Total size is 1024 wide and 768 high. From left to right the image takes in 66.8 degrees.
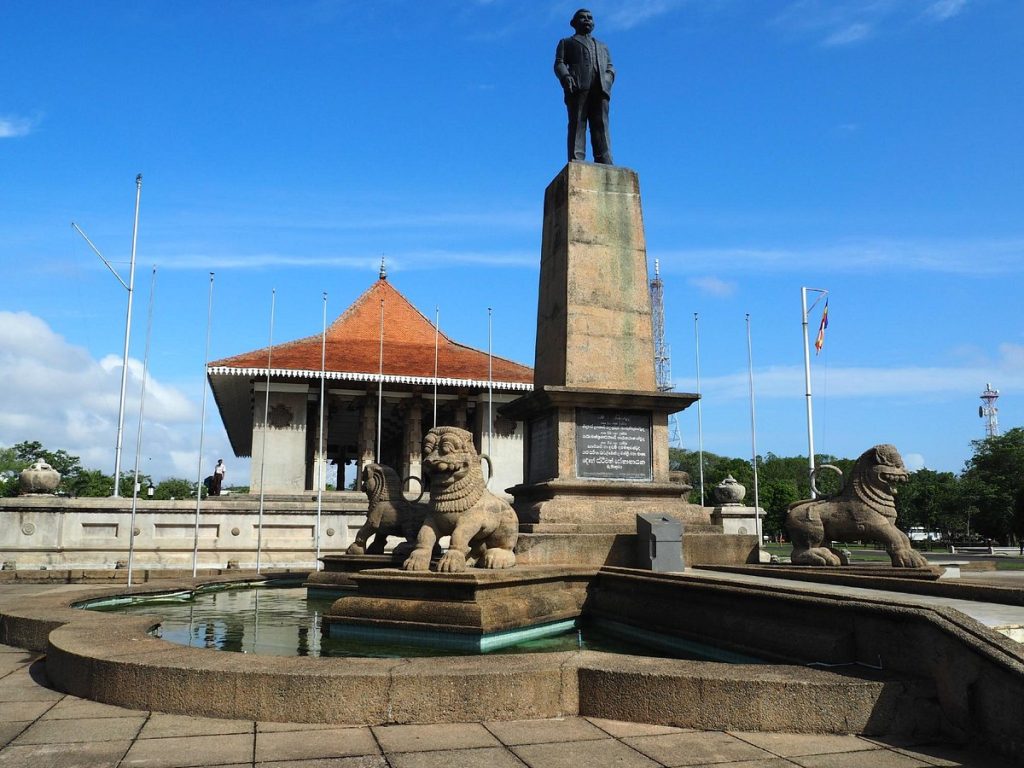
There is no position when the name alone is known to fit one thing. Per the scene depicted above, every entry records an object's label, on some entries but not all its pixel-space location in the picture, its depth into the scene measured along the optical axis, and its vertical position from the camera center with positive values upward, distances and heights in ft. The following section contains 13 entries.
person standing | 84.94 +0.37
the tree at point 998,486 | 137.28 -0.14
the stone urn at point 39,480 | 54.08 +0.02
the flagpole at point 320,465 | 60.30 +1.68
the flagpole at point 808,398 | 76.17 +8.88
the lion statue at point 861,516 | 26.18 -1.08
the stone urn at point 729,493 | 68.80 -0.79
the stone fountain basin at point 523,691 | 11.96 -3.30
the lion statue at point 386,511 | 30.89 -1.13
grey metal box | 25.66 -1.99
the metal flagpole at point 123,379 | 55.06 +7.29
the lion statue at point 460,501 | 23.73 -0.57
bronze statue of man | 35.94 +18.39
